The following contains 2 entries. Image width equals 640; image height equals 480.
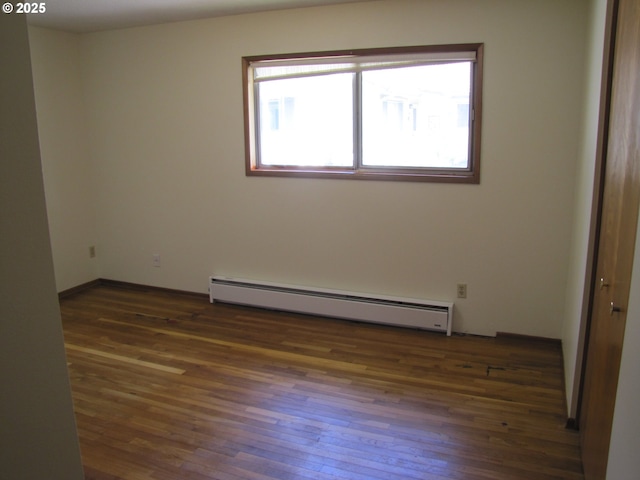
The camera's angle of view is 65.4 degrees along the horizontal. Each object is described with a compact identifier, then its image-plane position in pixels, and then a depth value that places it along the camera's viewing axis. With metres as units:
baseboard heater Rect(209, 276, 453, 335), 3.87
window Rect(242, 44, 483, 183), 3.68
